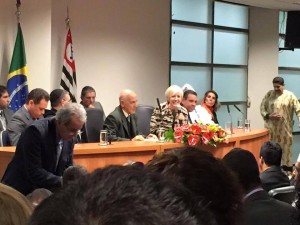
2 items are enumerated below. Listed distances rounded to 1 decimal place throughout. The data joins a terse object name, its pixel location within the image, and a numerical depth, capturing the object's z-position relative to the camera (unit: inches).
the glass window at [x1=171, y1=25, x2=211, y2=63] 410.3
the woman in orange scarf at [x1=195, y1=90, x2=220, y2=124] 341.1
